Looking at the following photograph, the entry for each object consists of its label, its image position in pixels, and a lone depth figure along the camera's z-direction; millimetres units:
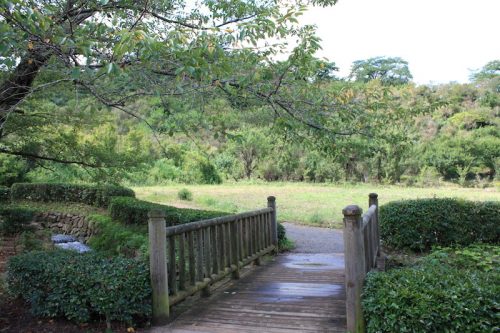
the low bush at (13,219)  11391
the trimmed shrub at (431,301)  3109
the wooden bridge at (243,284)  3766
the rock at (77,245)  10323
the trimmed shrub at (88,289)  3932
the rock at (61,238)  11273
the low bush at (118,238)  8125
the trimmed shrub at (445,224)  8539
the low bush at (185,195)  20009
